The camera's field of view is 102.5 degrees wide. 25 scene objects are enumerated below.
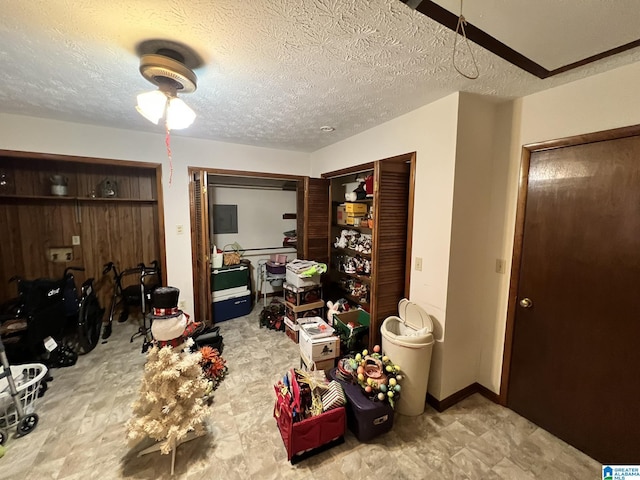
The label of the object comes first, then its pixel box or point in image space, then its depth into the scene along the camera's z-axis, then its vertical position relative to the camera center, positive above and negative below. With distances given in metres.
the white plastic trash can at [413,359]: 1.88 -1.04
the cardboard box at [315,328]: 2.35 -1.06
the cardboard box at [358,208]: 2.98 +0.11
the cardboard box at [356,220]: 2.99 -0.03
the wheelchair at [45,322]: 2.33 -1.04
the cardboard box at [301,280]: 3.16 -0.79
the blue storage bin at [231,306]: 3.51 -1.27
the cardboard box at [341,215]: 3.27 +0.03
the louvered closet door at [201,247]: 3.10 -0.40
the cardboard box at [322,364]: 2.28 -1.32
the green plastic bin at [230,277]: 3.52 -0.86
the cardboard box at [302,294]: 3.19 -0.99
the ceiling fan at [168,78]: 1.33 +0.77
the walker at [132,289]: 3.16 -0.97
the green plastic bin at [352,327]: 2.48 -1.09
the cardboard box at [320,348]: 2.26 -1.17
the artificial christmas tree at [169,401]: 1.51 -1.14
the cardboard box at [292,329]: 3.07 -1.37
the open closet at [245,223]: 3.20 -0.11
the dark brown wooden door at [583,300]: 1.50 -0.52
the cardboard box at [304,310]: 3.16 -1.19
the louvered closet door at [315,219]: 3.44 -0.02
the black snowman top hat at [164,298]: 1.76 -0.57
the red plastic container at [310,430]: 1.55 -1.33
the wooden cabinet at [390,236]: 2.28 -0.16
